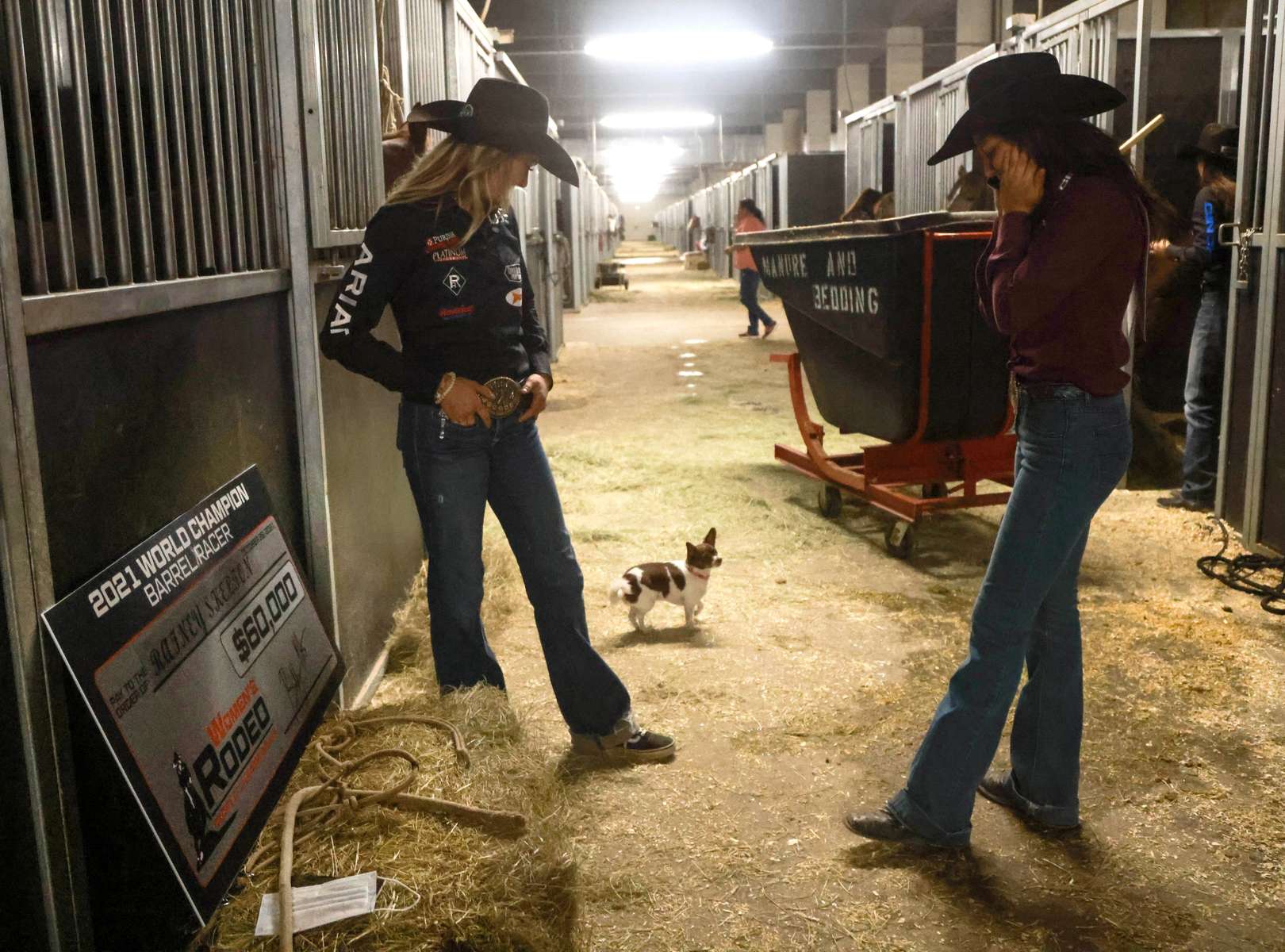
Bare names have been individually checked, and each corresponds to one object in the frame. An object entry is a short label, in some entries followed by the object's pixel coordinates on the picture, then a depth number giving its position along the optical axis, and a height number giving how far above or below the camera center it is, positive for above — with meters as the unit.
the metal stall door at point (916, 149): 9.76 +0.88
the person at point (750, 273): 14.46 -0.18
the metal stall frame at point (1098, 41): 6.15 +1.14
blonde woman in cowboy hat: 2.73 -0.23
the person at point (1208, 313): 5.72 -0.33
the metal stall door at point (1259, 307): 4.95 -0.27
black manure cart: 4.98 -0.45
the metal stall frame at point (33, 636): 1.62 -0.51
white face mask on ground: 1.92 -1.05
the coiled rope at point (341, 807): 2.14 -1.04
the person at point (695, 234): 33.03 +0.79
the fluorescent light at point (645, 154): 43.69 +3.97
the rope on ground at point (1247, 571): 4.61 -1.34
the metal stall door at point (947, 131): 8.95 +0.96
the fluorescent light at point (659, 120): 31.75 +3.88
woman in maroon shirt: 2.41 -0.24
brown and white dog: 4.27 -1.17
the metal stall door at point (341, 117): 3.06 +0.44
